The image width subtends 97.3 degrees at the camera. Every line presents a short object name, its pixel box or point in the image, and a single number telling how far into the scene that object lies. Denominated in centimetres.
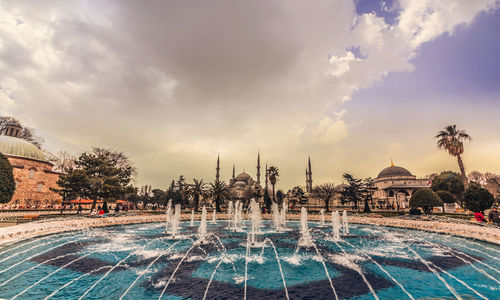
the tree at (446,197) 3606
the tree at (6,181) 2205
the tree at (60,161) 4562
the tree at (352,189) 3672
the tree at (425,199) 2680
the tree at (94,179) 2556
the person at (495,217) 1520
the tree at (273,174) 4325
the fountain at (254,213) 1630
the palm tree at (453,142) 3347
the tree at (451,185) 4359
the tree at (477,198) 2358
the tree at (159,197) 6269
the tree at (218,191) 3683
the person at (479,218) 1652
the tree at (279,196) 6775
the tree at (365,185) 3657
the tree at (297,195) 4766
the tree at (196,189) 3709
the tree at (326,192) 3766
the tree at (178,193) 5644
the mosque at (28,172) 3706
